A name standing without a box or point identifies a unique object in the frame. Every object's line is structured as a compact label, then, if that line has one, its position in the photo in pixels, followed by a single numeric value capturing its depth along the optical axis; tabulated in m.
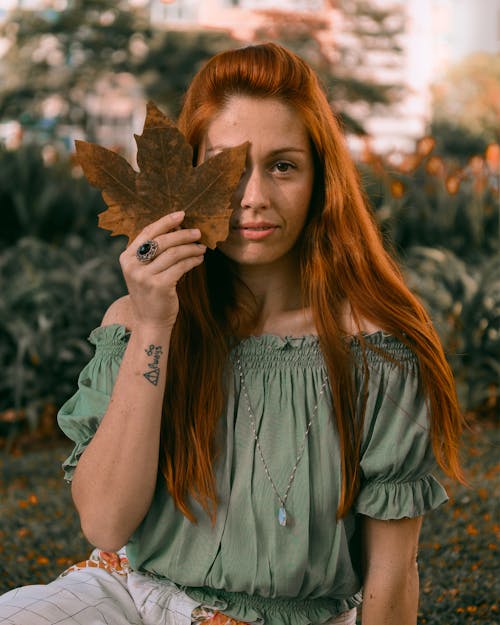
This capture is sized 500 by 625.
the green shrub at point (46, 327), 5.20
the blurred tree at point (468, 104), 31.22
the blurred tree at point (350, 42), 24.98
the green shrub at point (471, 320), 5.64
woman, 1.86
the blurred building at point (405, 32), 26.52
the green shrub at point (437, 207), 6.40
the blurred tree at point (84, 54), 25.16
